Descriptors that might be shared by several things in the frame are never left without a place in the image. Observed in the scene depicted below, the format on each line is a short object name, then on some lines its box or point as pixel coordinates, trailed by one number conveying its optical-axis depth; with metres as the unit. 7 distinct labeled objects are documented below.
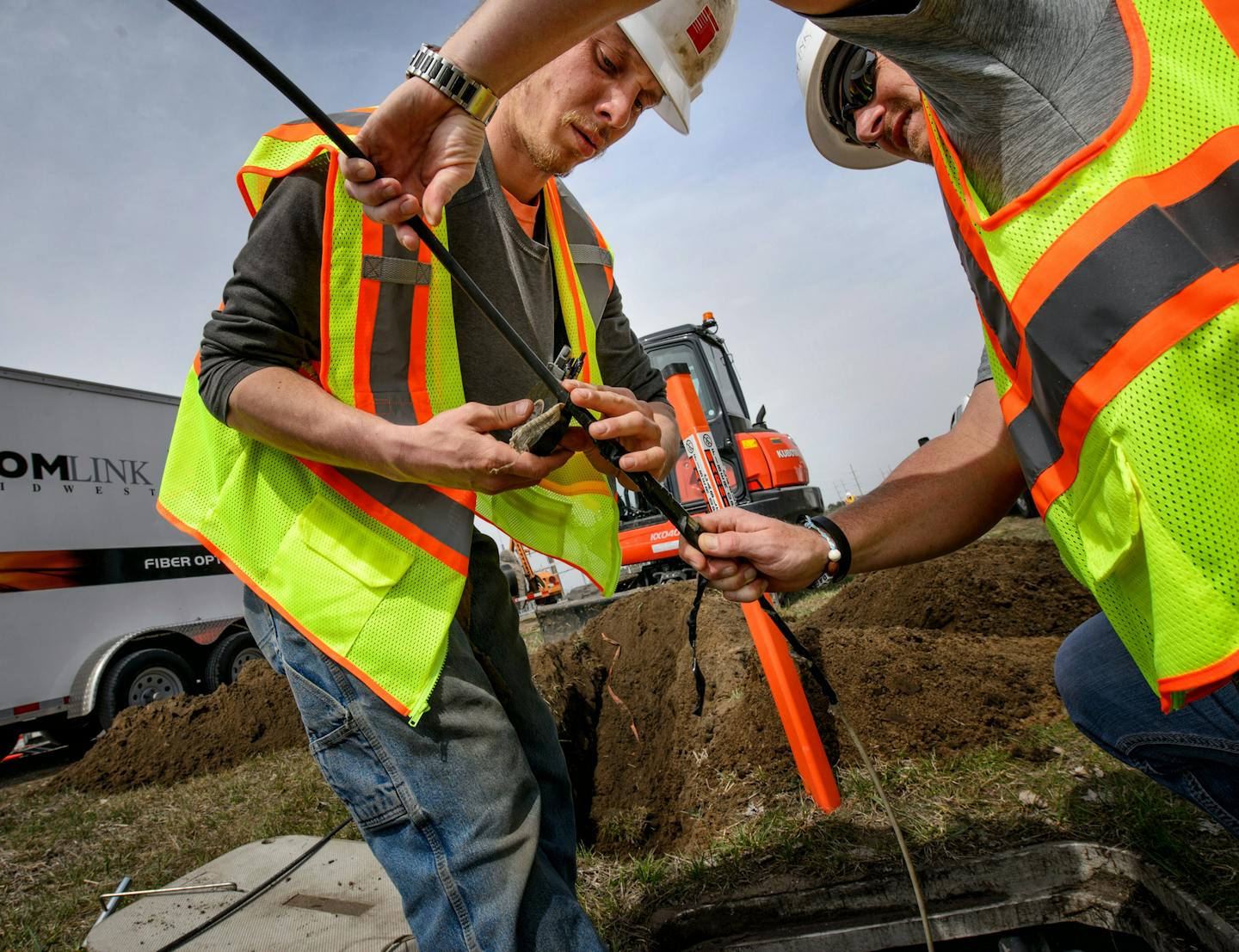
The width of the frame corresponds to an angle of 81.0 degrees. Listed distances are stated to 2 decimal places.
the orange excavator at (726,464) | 7.84
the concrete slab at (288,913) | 2.17
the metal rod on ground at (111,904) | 2.61
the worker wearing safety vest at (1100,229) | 0.88
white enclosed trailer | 6.82
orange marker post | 2.72
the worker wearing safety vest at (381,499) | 1.29
